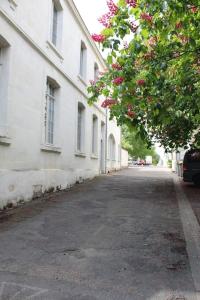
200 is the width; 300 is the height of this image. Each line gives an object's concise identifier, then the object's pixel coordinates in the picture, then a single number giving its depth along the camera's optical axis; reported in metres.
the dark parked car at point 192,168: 11.06
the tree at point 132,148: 34.57
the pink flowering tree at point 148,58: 3.83
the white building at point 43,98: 6.02
